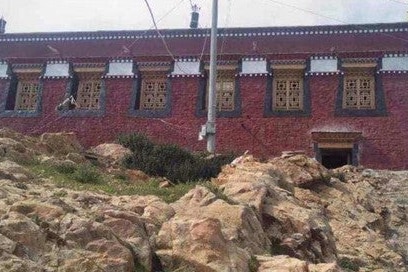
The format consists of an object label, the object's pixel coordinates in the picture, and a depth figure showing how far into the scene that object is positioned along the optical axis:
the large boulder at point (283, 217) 8.89
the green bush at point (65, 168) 11.14
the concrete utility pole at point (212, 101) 16.72
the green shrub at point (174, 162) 13.70
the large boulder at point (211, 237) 6.87
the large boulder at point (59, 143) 13.80
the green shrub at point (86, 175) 10.71
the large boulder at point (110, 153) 14.45
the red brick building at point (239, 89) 20.09
